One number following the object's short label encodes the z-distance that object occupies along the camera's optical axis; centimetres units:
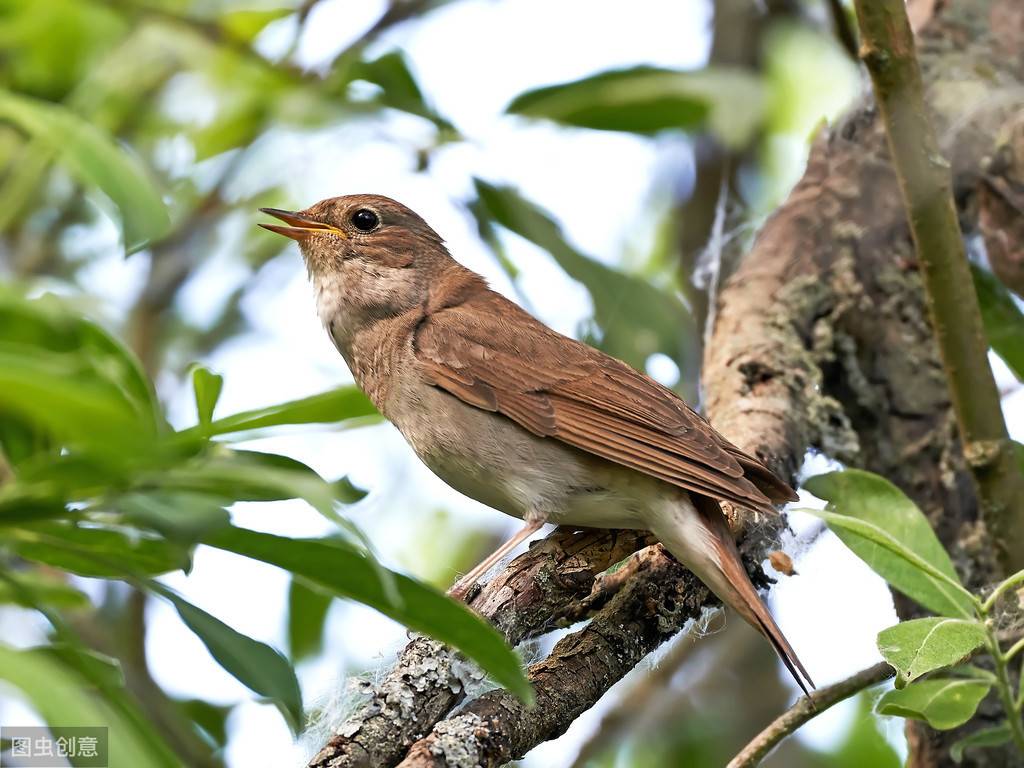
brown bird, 608
